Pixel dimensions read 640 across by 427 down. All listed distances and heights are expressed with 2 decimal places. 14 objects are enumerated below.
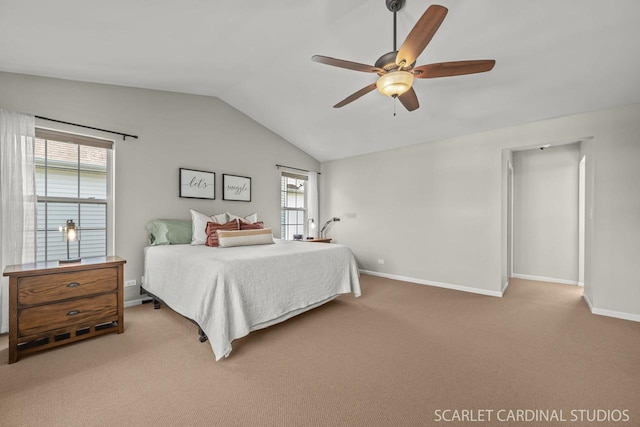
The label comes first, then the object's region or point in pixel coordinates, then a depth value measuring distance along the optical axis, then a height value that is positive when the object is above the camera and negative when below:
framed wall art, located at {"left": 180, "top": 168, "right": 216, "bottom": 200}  3.77 +0.44
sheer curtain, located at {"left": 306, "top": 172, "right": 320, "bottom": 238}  5.70 +0.34
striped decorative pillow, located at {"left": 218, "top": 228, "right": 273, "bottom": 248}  3.15 -0.31
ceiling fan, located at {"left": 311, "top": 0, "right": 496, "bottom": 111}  1.72 +1.07
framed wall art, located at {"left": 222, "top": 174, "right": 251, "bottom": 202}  4.23 +0.43
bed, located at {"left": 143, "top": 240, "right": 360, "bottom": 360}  2.11 -0.67
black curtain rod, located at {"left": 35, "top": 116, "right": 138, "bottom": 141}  2.73 +0.99
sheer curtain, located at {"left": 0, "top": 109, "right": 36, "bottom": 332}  2.38 +0.18
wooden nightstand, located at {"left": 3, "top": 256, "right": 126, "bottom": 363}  2.02 -0.76
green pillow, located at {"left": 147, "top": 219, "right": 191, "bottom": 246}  3.35 -0.25
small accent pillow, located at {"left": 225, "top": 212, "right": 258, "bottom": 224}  4.21 -0.08
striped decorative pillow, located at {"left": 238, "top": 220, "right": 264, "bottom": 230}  3.72 -0.18
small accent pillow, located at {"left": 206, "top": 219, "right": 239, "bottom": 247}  3.30 -0.20
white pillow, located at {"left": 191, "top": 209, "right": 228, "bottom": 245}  3.47 -0.17
